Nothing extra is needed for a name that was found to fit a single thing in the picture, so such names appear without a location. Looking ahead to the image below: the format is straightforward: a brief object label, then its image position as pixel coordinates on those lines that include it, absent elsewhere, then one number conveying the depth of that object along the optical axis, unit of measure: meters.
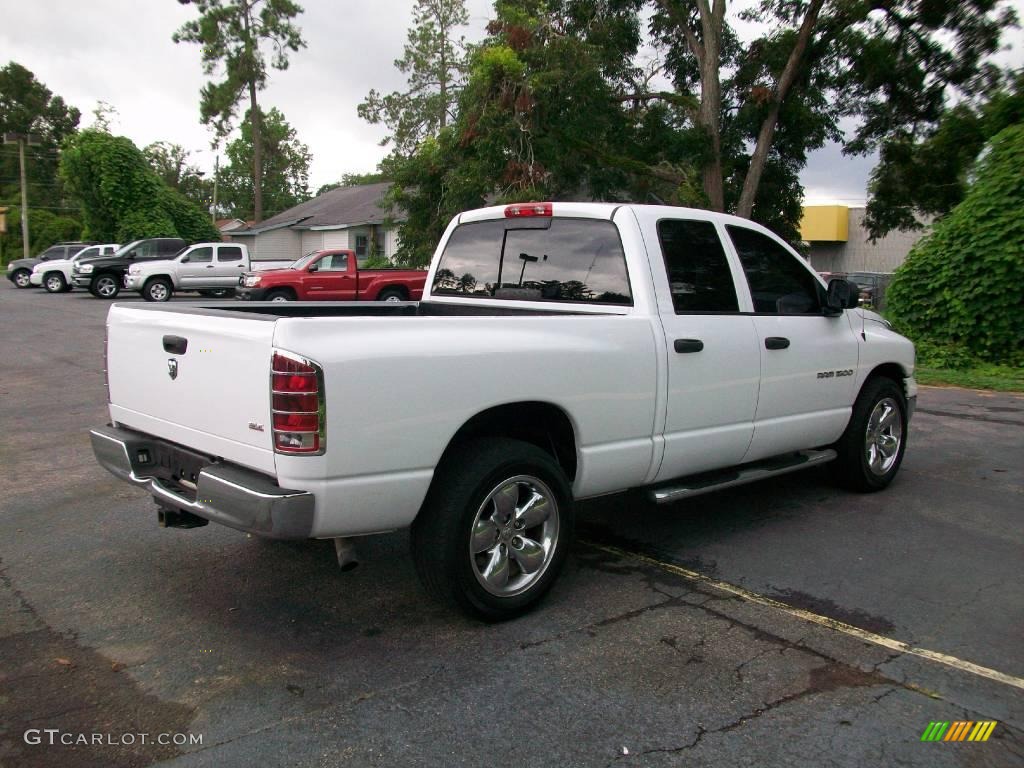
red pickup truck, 22.20
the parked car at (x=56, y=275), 31.83
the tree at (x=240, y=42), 48.38
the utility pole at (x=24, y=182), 45.62
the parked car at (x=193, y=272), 27.03
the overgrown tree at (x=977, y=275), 12.92
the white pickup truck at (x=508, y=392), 3.53
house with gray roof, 42.12
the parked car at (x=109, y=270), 28.50
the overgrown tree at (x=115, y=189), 38.75
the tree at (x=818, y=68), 19.42
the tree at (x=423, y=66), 52.25
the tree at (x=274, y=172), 78.43
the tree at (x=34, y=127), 75.69
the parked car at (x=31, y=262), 36.17
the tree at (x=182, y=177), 84.56
